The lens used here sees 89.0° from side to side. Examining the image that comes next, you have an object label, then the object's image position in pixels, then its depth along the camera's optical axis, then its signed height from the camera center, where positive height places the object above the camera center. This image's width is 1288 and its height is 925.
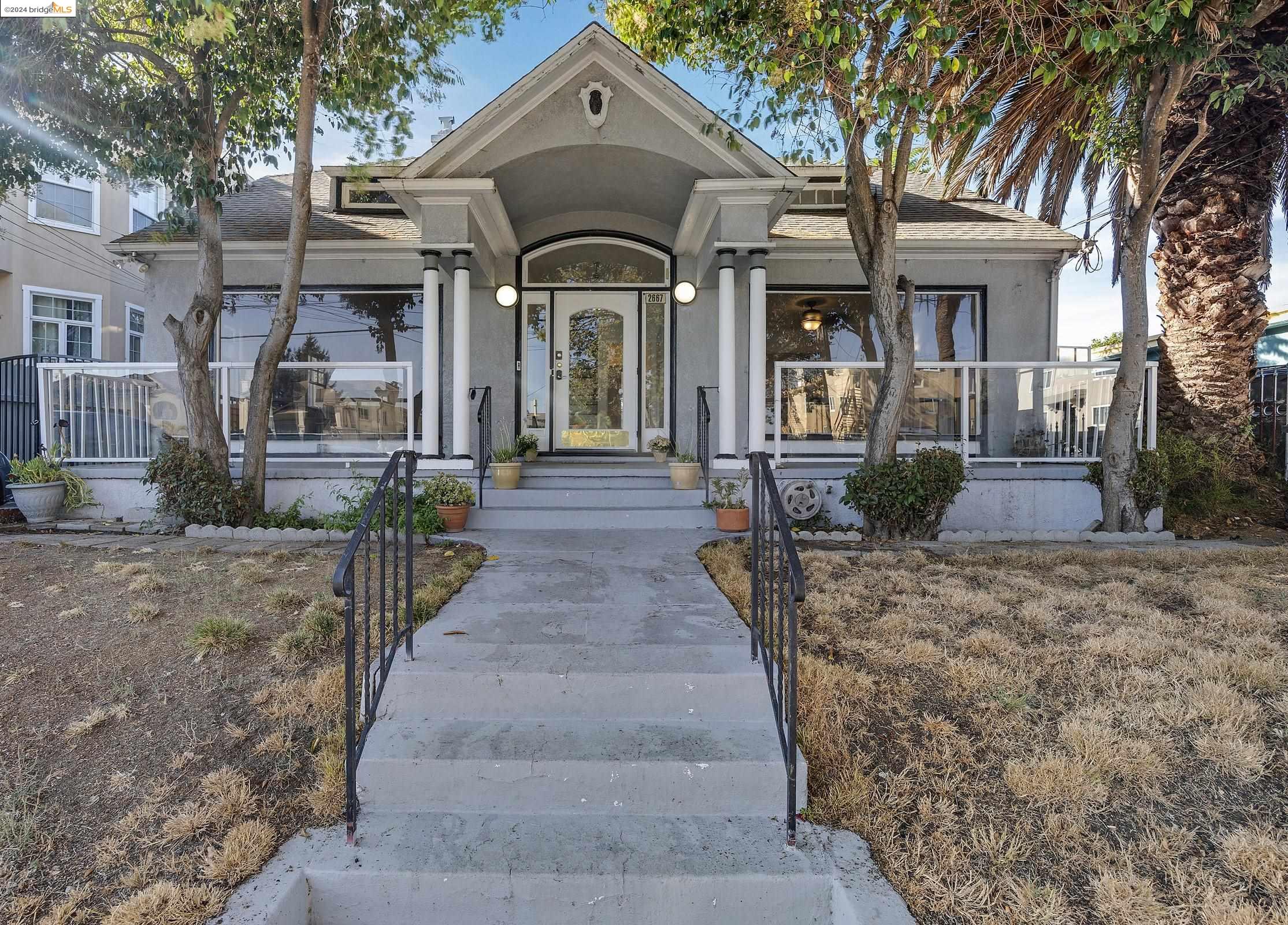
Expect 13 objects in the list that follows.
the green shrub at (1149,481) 6.12 -0.29
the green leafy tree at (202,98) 5.83 +3.31
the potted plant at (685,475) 6.48 -0.25
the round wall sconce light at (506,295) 8.12 +1.91
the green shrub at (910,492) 5.77 -0.37
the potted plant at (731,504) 5.78 -0.49
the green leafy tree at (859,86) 4.44 +2.75
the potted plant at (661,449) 7.54 +0.01
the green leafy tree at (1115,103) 4.66 +3.14
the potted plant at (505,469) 6.43 -0.19
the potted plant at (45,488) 6.27 -0.38
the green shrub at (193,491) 5.85 -0.38
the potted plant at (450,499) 5.73 -0.45
